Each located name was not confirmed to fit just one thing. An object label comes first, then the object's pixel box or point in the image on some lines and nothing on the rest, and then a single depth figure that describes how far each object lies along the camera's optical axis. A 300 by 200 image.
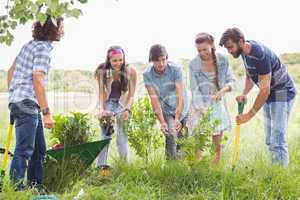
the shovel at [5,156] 3.94
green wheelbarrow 4.15
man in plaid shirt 3.76
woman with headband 4.57
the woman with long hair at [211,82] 4.60
